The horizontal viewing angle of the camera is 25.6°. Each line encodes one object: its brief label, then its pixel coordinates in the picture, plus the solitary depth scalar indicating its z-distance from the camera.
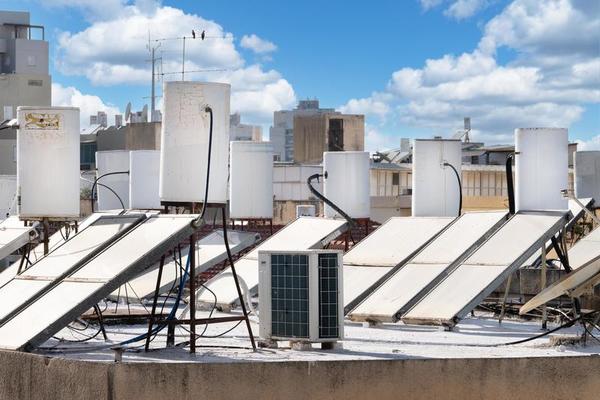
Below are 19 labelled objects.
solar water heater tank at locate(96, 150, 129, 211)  29.33
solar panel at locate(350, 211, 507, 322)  15.49
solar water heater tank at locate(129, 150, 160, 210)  26.38
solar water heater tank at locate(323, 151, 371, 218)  23.06
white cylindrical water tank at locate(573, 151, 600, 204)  24.33
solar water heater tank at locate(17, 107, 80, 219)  17.08
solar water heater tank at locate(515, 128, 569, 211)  16.12
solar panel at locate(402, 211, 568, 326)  14.72
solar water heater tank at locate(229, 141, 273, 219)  24.25
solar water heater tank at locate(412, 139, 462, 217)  20.44
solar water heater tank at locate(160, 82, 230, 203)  13.05
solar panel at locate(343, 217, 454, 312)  16.47
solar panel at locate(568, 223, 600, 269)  19.05
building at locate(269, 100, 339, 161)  79.81
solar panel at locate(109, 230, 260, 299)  20.62
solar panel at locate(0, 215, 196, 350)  11.81
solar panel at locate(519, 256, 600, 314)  12.83
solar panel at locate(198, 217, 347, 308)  18.22
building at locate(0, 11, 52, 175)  78.69
